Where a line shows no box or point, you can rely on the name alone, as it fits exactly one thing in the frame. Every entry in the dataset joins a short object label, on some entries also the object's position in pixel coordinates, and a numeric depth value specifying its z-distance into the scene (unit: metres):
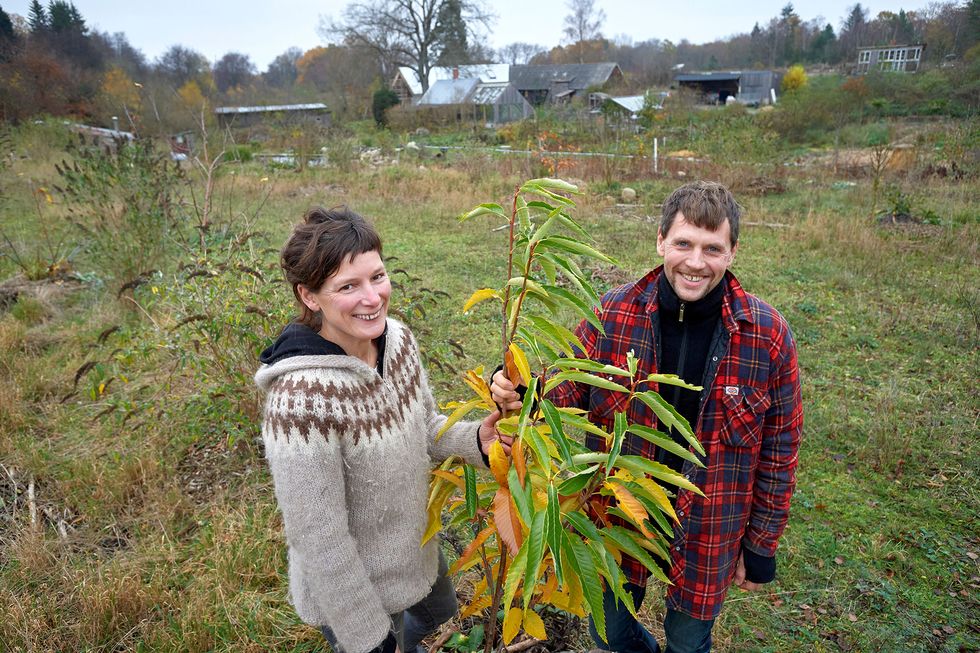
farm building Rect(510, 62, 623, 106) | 37.06
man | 1.65
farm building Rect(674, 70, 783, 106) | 38.19
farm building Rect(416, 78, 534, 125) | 29.47
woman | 1.34
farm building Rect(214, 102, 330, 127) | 25.08
